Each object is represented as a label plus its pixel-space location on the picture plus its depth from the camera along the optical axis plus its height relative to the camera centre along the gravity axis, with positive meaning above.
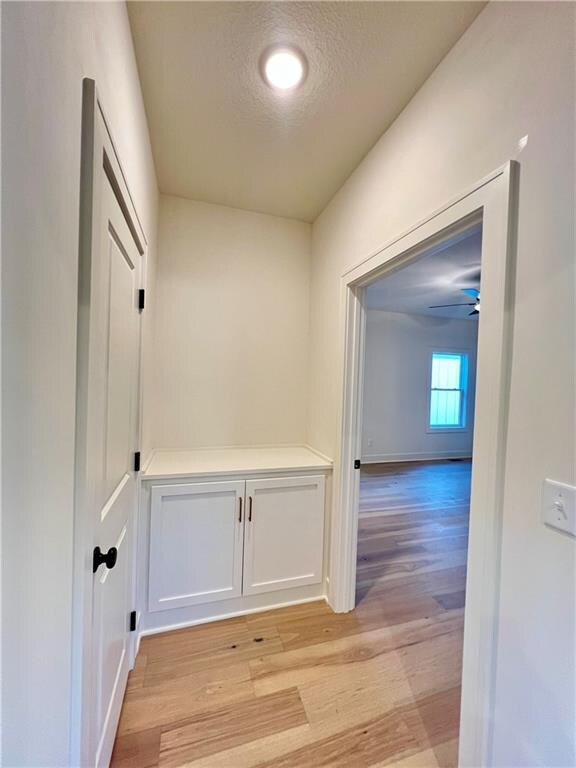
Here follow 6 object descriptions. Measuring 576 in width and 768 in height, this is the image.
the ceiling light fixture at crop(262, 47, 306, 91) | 1.23 +1.23
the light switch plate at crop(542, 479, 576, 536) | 0.76 -0.29
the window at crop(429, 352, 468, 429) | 6.12 -0.15
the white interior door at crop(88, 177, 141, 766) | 0.88 -0.27
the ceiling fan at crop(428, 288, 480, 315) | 3.78 +1.19
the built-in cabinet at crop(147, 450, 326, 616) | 1.81 -0.98
